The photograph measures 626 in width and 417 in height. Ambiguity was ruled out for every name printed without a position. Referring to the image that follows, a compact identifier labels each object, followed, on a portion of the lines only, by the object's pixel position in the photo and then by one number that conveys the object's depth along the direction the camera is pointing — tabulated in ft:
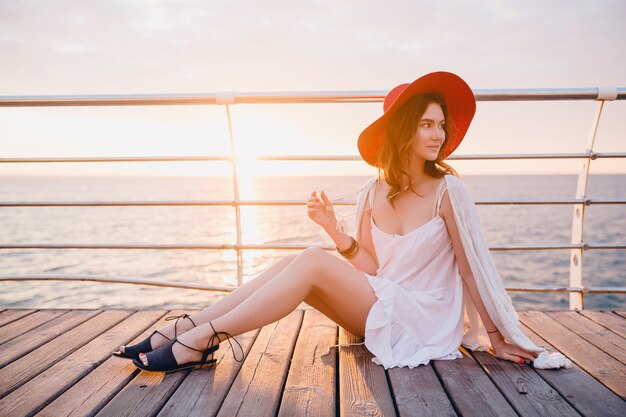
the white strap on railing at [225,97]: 8.18
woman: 5.72
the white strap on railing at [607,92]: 7.84
